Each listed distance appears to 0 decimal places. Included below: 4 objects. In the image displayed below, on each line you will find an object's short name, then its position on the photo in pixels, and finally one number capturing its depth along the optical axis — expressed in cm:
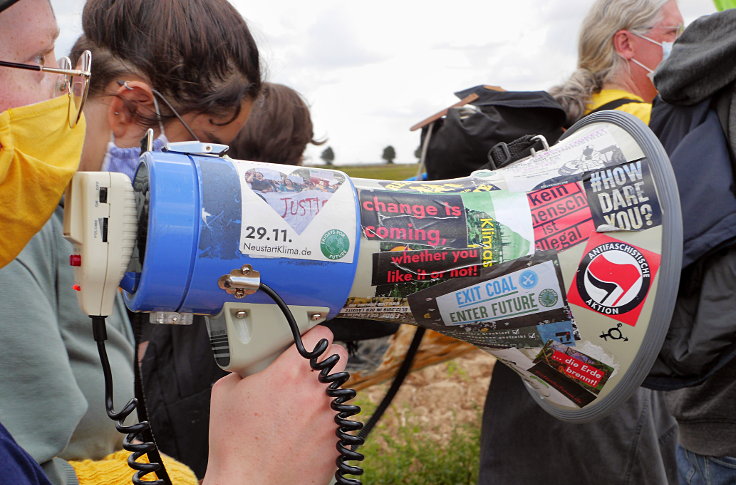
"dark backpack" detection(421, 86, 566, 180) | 196
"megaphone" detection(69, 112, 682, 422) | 92
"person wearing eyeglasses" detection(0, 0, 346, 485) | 98
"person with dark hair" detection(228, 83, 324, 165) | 245
